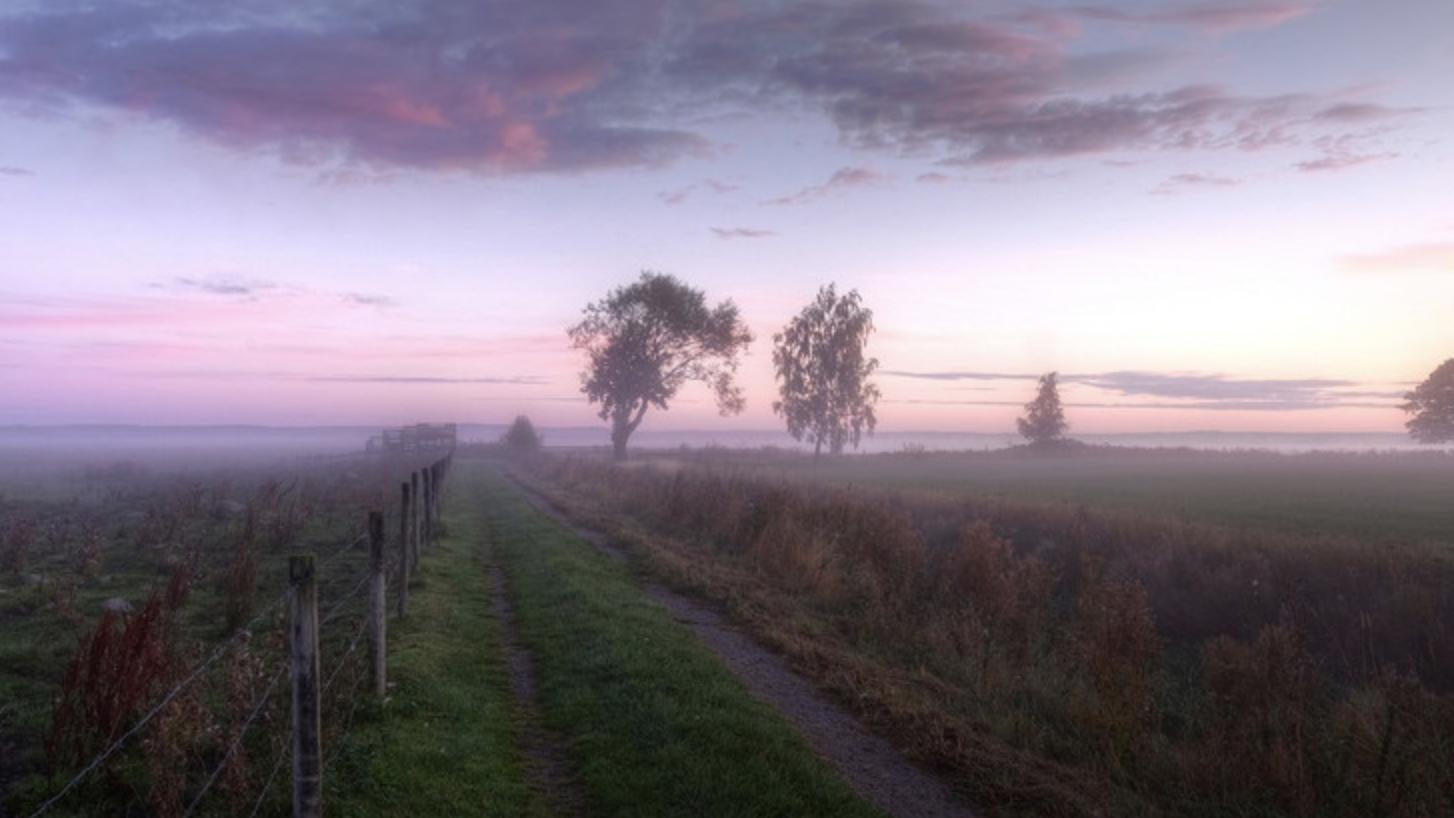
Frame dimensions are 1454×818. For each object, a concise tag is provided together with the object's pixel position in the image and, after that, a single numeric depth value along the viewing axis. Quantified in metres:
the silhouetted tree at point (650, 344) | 69.56
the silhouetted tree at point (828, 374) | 71.62
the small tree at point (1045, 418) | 96.69
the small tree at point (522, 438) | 90.75
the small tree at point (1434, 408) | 85.94
